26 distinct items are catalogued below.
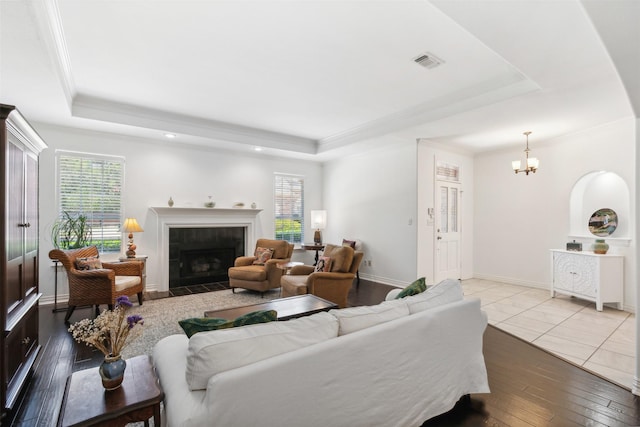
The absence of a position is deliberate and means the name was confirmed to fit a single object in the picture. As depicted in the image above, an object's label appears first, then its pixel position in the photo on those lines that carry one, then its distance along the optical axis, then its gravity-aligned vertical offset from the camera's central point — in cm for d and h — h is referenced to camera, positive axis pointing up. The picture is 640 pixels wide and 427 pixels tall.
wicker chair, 367 -87
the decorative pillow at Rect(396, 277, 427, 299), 236 -58
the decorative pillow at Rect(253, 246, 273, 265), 540 -74
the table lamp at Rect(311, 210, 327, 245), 695 -12
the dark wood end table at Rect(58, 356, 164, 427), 122 -79
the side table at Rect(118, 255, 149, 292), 465 -70
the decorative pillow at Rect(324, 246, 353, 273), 423 -63
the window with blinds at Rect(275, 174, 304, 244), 700 +14
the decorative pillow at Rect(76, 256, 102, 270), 382 -63
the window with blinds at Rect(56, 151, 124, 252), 476 +34
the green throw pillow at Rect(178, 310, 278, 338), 156 -56
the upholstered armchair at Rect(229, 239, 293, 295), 493 -90
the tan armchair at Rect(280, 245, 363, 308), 405 -90
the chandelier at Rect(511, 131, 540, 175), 477 +78
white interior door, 584 -33
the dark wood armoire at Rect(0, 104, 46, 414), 195 -29
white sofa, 124 -73
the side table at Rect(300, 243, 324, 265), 647 -70
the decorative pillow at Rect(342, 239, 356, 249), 635 -59
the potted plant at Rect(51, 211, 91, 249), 457 -29
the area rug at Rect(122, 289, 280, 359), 314 -132
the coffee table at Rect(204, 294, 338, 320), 286 -94
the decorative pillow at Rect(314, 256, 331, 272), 430 -71
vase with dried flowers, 139 -58
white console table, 436 -91
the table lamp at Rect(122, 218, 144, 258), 475 -26
